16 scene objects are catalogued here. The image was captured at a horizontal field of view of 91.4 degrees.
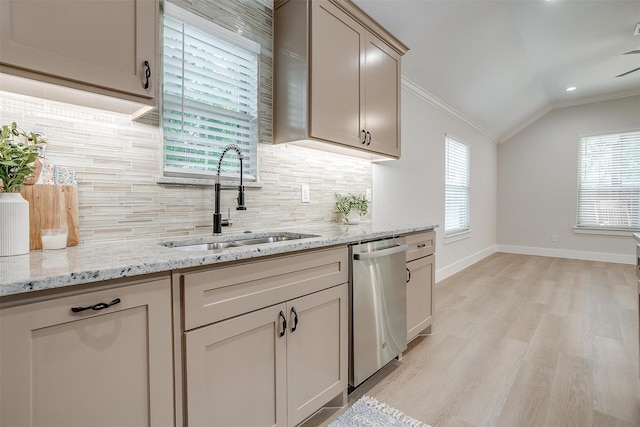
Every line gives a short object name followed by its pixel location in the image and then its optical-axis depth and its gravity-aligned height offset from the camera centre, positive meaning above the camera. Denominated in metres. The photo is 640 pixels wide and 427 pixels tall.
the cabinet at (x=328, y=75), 1.91 +0.90
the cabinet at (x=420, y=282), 2.29 -0.56
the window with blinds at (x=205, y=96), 1.64 +0.66
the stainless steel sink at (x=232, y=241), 1.56 -0.17
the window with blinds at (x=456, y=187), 4.60 +0.36
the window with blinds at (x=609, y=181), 5.34 +0.51
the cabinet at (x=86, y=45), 0.97 +0.57
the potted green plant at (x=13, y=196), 0.99 +0.04
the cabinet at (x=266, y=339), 1.07 -0.53
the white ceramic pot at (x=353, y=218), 2.54 -0.07
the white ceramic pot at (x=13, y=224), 0.98 -0.05
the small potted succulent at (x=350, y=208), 2.55 +0.01
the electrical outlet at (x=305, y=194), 2.32 +0.12
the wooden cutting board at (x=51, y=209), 1.15 +0.00
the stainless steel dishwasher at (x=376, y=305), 1.74 -0.58
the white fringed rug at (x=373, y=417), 1.58 -1.08
